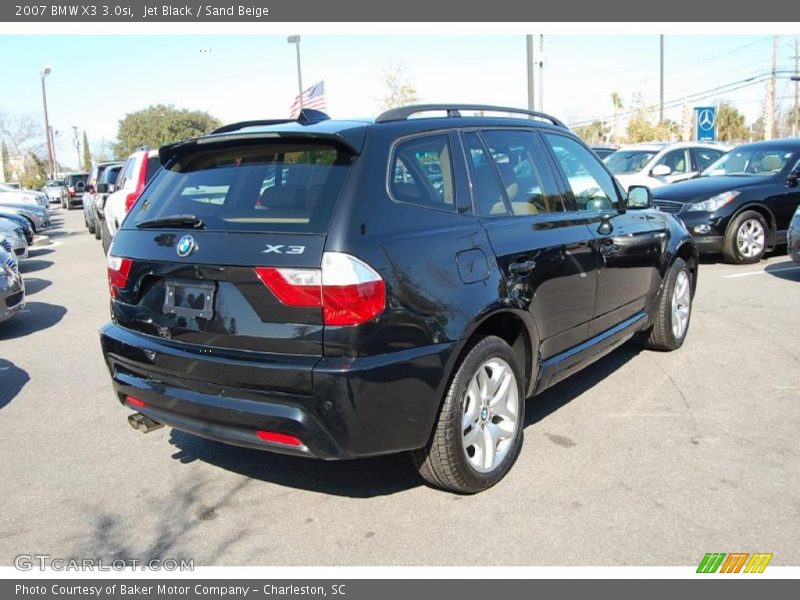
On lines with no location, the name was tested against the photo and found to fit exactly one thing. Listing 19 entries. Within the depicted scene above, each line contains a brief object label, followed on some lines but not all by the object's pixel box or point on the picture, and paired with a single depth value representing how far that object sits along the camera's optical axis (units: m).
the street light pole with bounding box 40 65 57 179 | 50.09
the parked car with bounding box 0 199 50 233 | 18.77
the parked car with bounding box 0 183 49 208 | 22.47
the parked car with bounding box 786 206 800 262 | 9.00
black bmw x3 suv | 3.08
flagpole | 21.39
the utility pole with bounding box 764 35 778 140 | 46.41
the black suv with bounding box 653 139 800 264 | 10.42
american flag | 20.20
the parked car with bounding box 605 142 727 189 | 14.20
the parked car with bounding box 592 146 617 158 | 20.20
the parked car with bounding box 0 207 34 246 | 15.31
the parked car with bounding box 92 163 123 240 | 14.89
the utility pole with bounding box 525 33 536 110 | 12.30
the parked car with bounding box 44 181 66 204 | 47.14
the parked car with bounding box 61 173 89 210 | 39.72
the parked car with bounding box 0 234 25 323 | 7.43
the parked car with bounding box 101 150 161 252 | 11.45
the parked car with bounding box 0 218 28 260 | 12.49
